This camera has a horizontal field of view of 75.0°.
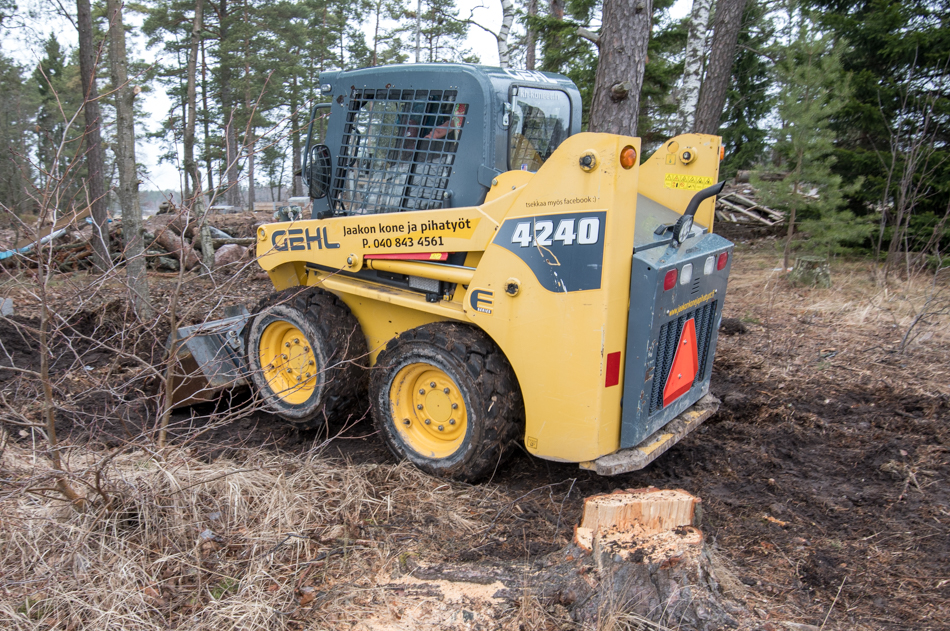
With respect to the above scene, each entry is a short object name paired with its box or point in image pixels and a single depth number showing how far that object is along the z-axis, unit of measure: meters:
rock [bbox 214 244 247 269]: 11.97
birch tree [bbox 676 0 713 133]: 10.85
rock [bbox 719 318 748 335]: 6.80
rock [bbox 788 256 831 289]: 8.64
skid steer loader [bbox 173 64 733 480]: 3.16
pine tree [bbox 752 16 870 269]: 9.12
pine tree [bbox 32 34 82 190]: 24.12
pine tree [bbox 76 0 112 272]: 8.39
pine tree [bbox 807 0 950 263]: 9.42
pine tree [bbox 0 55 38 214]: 19.41
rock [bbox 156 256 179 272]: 11.24
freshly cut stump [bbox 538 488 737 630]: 2.47
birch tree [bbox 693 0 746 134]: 11.73
